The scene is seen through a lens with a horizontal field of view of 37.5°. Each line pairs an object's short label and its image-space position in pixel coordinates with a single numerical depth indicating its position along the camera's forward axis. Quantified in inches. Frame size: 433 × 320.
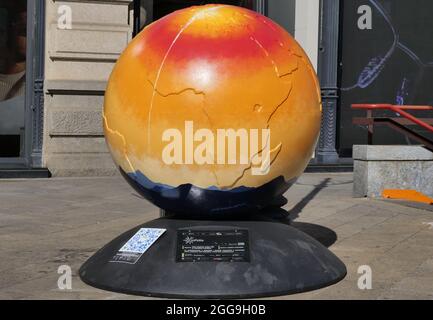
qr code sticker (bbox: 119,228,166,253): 177.1
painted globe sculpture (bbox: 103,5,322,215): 165.8
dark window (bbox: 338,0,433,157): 576.1
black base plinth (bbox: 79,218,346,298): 163.2
